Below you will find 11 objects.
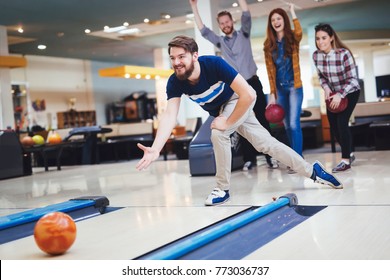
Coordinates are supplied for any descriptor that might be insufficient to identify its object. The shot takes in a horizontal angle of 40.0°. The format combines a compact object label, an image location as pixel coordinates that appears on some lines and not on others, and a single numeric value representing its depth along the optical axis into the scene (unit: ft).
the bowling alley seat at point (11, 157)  20.29
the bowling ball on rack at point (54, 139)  22.17
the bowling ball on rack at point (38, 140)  22.34
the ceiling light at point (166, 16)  28.89
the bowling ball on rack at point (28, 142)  21.94
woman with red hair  13.85
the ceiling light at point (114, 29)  34.43
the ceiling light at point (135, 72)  38.75
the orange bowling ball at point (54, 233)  6.52
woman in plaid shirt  13.37
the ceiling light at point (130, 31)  36.42
